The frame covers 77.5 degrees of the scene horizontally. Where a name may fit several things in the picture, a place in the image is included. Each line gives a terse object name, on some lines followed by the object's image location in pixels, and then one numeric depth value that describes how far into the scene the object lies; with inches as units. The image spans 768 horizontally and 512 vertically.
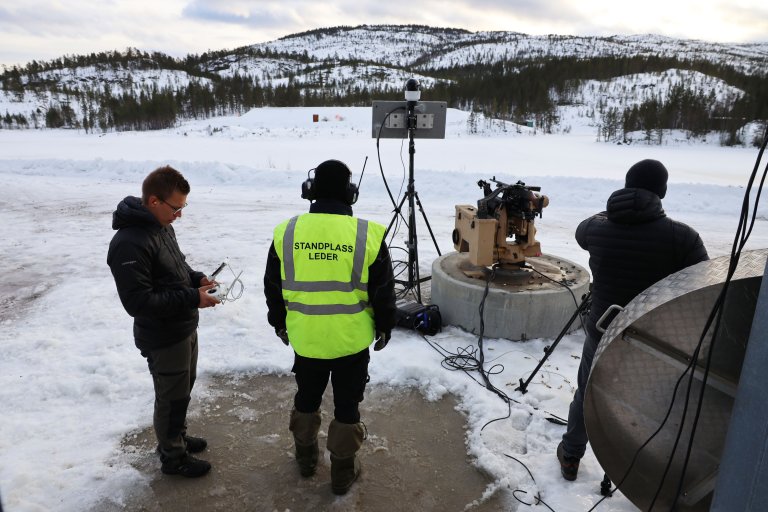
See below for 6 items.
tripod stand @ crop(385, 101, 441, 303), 190.9
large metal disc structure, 59.7
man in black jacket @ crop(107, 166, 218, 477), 91.2
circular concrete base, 170.9
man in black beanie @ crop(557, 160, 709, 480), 96.5
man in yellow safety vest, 89.3
